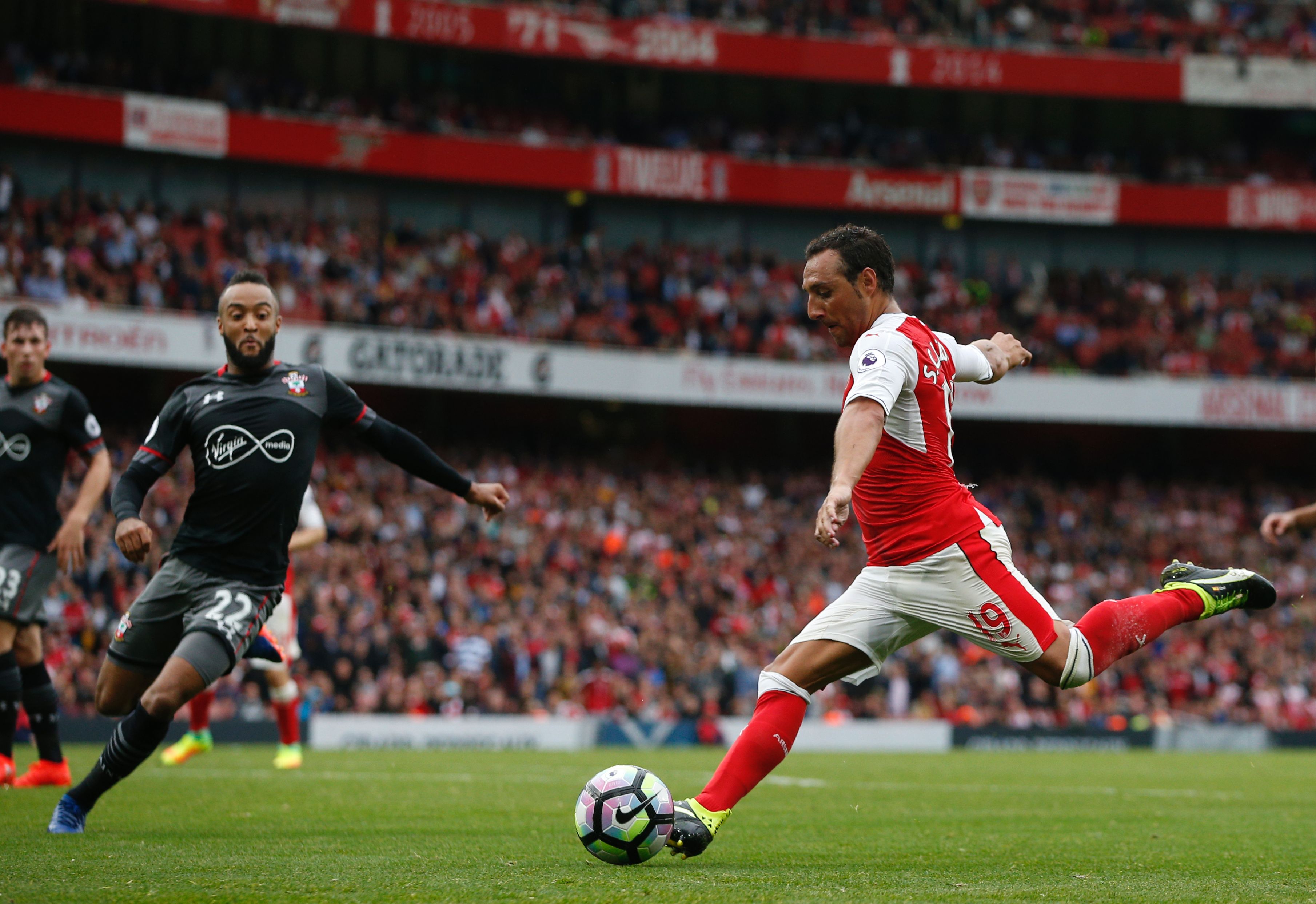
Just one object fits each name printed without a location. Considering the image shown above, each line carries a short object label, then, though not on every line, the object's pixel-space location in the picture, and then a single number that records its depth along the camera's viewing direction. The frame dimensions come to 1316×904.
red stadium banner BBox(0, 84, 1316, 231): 56.03
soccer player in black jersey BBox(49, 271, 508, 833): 13.23
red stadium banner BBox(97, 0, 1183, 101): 59.91
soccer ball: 11.39
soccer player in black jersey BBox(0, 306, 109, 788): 16.66
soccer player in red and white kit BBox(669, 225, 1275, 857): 11.92
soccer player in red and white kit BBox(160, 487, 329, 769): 22.58
